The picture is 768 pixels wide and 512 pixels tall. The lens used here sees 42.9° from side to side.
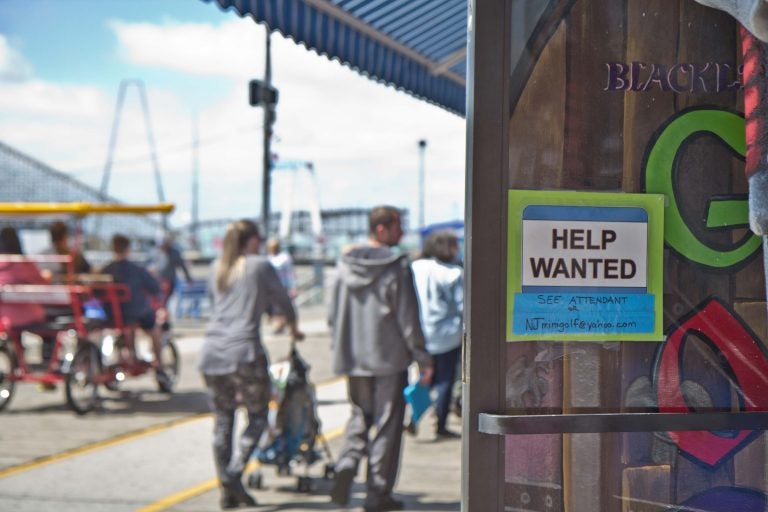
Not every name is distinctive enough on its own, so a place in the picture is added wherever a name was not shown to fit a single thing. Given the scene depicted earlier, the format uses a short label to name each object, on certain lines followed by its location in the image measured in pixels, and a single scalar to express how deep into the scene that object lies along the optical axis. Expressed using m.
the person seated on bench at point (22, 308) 10.20
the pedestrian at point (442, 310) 8.70
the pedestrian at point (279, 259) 15.34
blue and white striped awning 4.67
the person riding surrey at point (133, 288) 10.73
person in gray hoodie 6.21
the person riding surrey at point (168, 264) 17.22
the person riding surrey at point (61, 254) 10.82
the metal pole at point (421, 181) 30.08
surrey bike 10.02
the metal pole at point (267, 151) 12.90
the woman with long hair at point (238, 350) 6.33
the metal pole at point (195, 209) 63.90
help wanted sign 2.29
